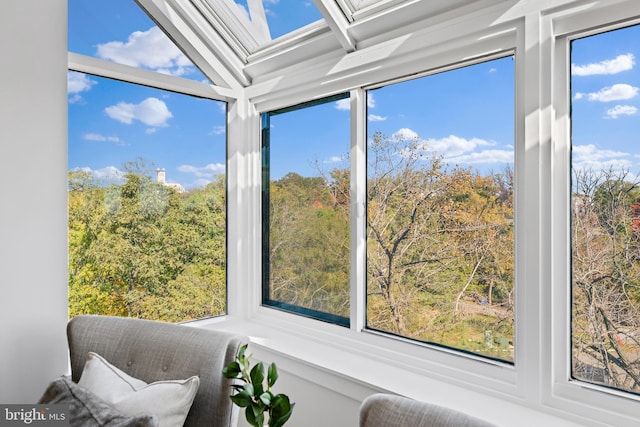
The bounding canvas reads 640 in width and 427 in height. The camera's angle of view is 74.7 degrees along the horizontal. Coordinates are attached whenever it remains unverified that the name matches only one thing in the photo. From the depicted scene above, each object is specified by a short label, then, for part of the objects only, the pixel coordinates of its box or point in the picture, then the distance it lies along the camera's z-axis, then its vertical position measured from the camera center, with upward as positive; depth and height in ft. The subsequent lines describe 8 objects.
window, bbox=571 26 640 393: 3.67 +0.08
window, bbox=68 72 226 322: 5.83 +0.26
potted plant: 3.32 -1.48
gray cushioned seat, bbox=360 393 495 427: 2.95 -1.44
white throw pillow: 3.91 -1.68
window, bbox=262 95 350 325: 6.08 +0.16
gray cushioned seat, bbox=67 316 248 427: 4.27 -1.46
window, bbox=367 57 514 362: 4.48 +0.12
